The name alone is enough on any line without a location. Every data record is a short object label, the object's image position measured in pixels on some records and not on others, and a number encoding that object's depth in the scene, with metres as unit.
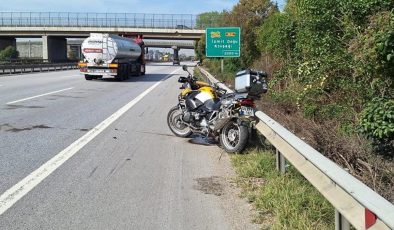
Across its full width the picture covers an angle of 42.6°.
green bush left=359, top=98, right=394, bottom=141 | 6.44
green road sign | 26.55
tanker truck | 31.95
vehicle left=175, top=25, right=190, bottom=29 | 82.56
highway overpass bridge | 82.25
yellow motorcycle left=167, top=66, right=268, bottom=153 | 8.66
